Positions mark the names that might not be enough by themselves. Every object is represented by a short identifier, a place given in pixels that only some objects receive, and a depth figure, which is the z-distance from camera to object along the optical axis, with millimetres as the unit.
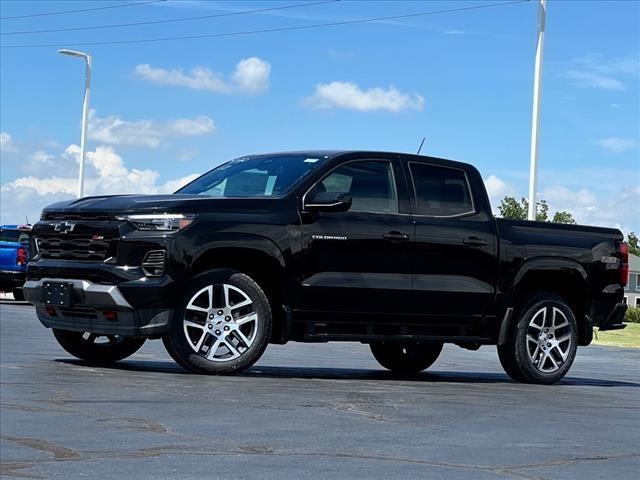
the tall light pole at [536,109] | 29141
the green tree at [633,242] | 156375
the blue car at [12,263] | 29250
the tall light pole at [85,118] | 42000
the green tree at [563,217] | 106812
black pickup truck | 10188
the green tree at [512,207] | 108875
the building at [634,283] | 109312
